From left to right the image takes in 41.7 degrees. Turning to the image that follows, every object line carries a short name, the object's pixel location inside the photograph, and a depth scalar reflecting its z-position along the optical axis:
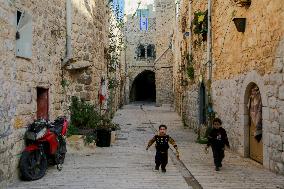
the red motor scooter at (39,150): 5.87
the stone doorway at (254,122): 7.52
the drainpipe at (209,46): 11.58
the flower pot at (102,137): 9.81
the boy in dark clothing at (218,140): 7.03
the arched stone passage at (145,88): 42.23
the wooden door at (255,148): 7.54
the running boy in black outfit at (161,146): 6.85
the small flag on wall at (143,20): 36.56
